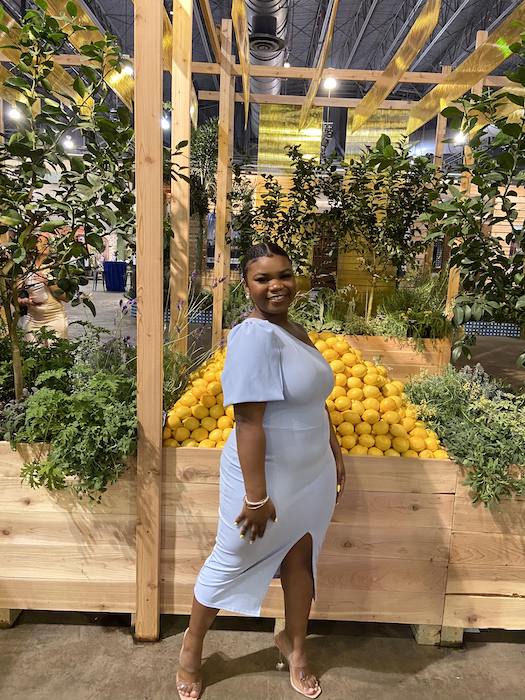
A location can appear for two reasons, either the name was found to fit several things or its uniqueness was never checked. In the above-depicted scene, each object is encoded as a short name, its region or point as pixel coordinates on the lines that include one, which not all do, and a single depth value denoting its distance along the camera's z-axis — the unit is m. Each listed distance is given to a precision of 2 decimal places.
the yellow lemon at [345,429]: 2.13
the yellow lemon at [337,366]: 2.33
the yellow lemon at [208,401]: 2.24
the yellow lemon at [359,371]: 2.36
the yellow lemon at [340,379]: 2.29
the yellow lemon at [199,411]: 2.21
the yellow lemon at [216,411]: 2.23
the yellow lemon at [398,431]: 2.15
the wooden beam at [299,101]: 6.27
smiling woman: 1.51
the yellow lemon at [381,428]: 2.15
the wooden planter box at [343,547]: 2.07
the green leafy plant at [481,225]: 2.12
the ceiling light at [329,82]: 5.36
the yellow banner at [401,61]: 2.95
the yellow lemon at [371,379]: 2.32
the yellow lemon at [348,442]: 2.11
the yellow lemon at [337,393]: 2.24
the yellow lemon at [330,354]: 2.42
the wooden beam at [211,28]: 3.30
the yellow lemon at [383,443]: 2.12
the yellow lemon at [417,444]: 2.13
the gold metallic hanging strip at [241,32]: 3.37
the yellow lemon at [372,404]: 2.21
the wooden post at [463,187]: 4.21
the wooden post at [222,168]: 4.30
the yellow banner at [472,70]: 2.79
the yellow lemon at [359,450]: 2.09
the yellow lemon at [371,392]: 2.26
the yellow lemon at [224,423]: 2.17
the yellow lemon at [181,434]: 2.14
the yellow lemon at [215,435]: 2.12
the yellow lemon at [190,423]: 2.17
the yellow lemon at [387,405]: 2.21
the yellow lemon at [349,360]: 2.44
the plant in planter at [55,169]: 1.99
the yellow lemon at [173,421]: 2.16
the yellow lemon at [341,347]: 2.49
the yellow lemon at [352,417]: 2.17
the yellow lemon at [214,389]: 2.28
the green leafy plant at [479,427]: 2.02
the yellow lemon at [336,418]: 2.18
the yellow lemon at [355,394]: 2.24
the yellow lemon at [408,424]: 2.21
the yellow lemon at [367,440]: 2.11
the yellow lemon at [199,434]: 2.15
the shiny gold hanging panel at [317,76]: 3.19
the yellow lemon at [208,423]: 2.18
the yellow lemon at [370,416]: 2.16
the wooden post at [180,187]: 2.86
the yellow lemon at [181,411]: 2.18
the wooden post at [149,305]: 1.78
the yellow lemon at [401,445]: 2.12
